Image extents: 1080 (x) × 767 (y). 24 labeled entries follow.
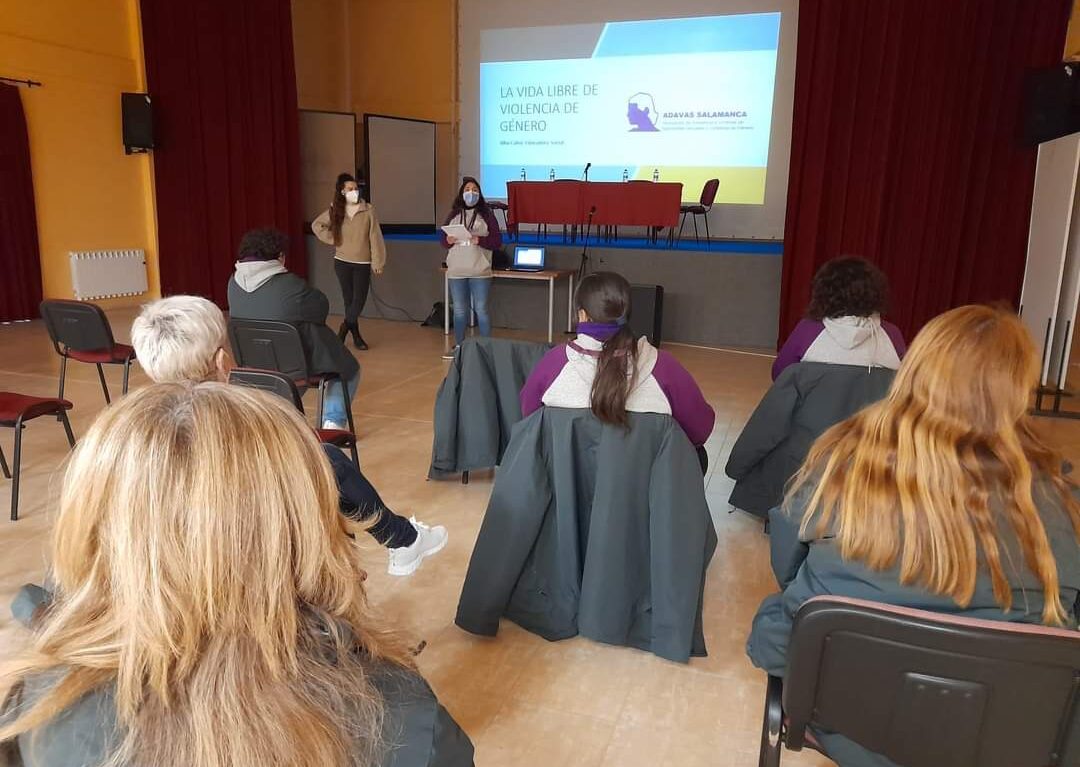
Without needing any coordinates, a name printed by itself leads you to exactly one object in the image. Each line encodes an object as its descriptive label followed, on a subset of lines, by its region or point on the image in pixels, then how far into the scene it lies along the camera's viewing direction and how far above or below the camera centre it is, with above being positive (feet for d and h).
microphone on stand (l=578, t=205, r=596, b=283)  23.41 -1.08
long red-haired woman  3.71 -1.29
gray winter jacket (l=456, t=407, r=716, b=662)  6.41 -2.68
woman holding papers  19.44 -0.49
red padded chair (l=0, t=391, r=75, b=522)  9.25 -2.44
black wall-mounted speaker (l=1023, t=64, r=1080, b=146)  17.61 +3.37
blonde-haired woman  2.20 -1.17
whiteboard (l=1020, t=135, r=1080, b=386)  16.24 +0.02
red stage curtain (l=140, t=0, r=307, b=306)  25.48 +3.11
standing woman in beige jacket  19.66 -0.46
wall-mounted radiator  24.09 -1.86
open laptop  22.77 -0.90
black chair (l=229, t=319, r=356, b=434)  11.12 -1.89
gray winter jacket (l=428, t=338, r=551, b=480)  10.10 -2.38
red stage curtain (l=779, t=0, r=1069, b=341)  19.89 +2.52
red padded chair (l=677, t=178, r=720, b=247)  25.48 +1.15
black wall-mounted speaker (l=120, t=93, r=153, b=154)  24.12 +3.10
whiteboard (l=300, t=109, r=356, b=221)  30.22 +2.76
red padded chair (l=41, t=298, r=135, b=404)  12.35 -1.94
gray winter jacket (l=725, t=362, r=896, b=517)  8.45 -2.08
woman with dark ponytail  6.25 -1.19
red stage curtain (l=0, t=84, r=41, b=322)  21.49 -0.24
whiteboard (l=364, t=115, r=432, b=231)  30.12 +2.22
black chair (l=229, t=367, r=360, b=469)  8.39 -1.78
